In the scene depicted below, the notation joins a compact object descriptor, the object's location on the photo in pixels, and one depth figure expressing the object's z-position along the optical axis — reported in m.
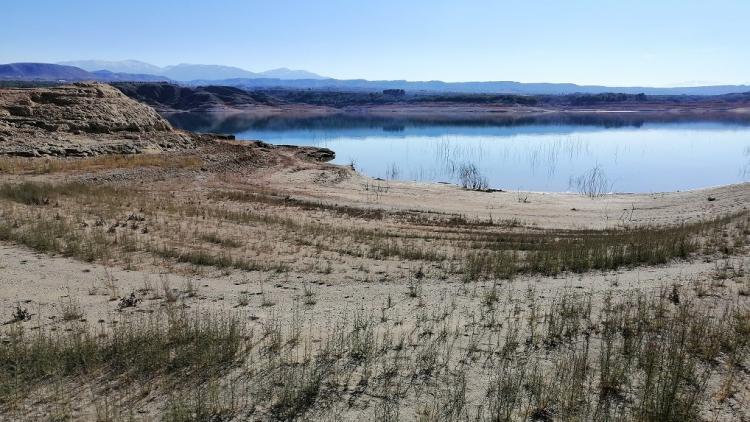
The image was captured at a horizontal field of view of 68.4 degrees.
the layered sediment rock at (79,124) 26.89
